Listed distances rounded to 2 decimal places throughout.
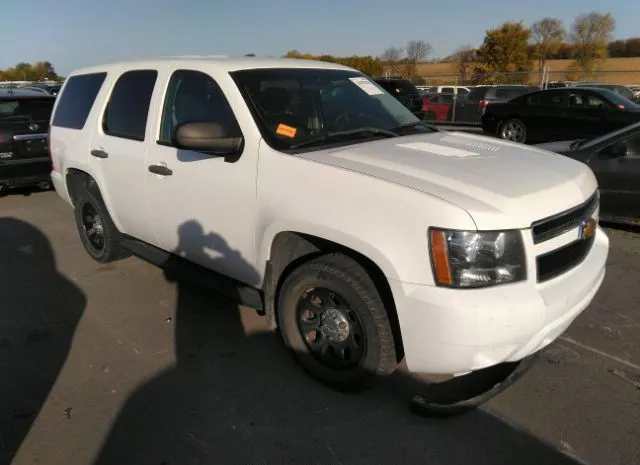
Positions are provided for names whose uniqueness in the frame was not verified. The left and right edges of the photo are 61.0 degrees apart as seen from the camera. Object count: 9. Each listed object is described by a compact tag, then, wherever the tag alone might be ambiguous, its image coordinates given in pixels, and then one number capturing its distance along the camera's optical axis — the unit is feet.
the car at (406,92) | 63.10
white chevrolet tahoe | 8.37
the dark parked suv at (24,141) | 25.98
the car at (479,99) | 66.85
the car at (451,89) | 92.79
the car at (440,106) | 71.47
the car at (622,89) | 60.34
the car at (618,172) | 19.76
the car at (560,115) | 39.96
